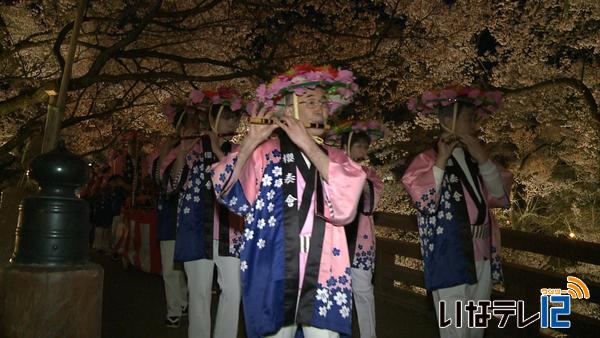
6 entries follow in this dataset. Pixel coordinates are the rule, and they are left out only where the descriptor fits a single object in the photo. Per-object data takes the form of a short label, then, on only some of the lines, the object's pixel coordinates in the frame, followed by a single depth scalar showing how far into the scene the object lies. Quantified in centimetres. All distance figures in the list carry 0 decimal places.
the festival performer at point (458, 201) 487
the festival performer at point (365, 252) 593
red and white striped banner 1042
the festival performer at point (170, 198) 618
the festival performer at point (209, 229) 513
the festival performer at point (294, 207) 329
